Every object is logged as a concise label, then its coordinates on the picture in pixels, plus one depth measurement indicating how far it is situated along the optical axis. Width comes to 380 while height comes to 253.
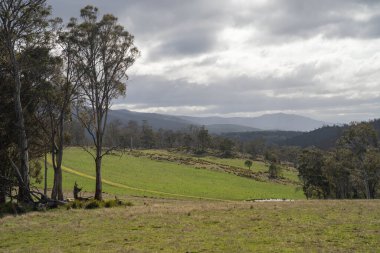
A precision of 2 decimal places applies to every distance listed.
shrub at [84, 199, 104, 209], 29.69
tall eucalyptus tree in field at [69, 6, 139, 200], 35.03
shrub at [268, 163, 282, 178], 119.50
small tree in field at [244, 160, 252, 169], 131.62
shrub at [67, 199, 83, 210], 29.23
